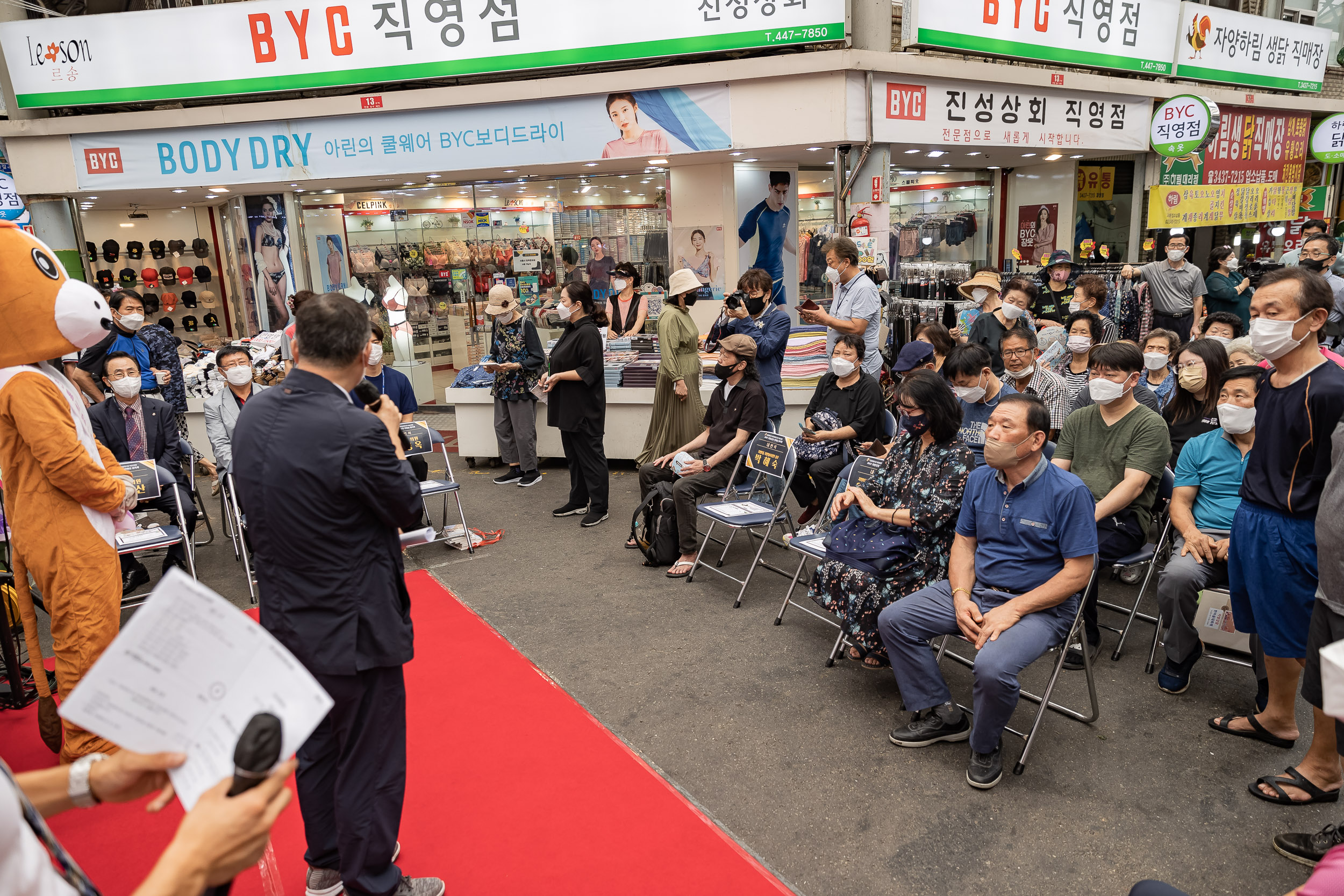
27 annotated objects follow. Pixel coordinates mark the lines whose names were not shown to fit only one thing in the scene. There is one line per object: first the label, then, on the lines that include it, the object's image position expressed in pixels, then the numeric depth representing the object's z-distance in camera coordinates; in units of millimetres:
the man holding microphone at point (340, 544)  2311
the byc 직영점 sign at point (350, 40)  7719
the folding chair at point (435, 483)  5831
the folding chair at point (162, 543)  4844
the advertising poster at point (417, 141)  8016
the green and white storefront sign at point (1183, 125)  9070
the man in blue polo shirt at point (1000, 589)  3248
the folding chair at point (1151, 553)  4133
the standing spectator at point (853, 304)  6383
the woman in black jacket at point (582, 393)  6258
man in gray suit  5652
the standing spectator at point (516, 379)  7250
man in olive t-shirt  4066
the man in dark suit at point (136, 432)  5281
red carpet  2869
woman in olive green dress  6109
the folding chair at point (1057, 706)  3344
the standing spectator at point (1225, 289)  8406
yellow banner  10641
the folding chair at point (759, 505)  4941
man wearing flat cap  5402
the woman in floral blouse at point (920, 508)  3805
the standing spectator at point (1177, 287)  8211
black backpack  5477
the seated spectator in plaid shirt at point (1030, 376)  5145
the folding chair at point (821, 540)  4391
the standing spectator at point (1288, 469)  2967
